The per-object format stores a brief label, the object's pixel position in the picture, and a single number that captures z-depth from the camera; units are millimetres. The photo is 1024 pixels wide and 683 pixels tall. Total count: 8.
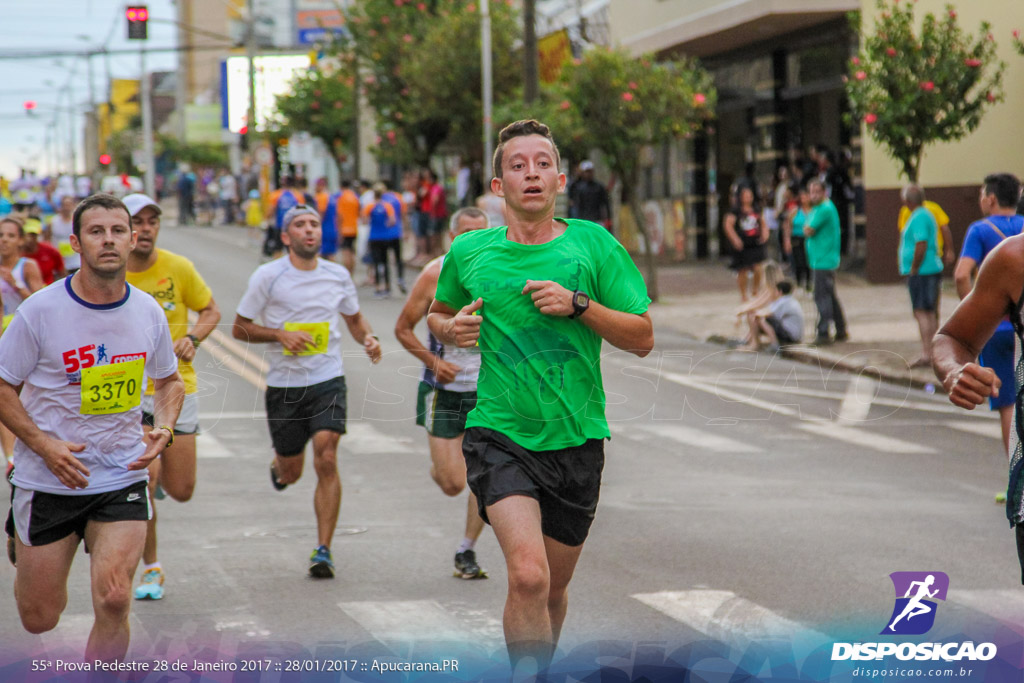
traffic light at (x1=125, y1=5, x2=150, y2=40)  34844
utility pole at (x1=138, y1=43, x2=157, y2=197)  63281
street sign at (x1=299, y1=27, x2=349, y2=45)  73150
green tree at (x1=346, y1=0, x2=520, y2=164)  34469
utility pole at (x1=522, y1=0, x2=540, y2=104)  25391
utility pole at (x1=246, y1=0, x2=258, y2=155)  43375
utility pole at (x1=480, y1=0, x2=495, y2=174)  30438
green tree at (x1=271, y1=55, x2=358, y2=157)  45562
